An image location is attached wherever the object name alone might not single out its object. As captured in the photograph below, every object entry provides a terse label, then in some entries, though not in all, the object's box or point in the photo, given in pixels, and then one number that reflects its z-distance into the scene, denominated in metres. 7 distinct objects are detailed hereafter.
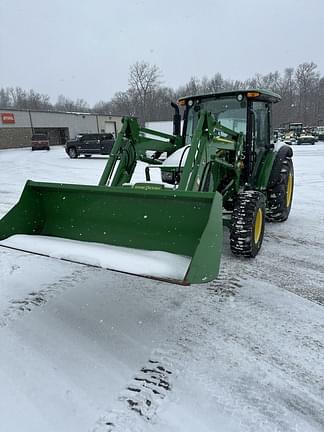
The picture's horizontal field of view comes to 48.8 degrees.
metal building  37.70
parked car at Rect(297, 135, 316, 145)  31.22
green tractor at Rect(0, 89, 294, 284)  3.19
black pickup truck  20.75
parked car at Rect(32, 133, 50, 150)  32.03
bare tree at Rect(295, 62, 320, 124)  63.44
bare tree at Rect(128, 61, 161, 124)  59.59
